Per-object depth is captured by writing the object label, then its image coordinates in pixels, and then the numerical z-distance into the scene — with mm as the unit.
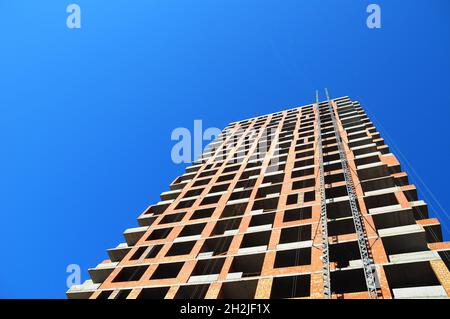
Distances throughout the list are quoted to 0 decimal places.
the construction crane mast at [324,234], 18219
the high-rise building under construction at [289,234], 20234
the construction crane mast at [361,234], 17766
